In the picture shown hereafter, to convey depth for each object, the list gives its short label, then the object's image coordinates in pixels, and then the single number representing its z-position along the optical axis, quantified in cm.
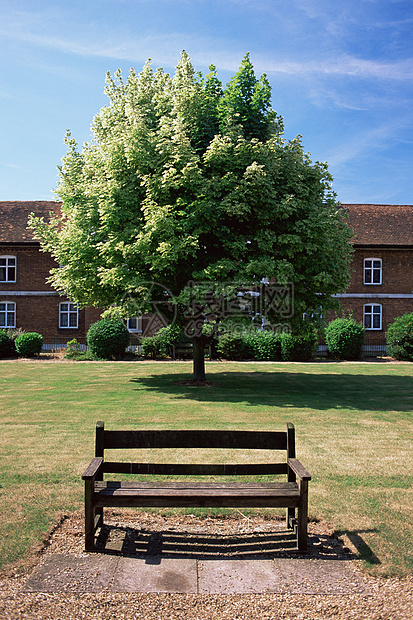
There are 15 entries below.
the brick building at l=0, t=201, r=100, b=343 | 3183
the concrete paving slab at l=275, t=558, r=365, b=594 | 389
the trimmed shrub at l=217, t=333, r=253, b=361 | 2625
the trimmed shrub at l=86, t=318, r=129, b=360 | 2559
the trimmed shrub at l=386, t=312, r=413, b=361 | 2730
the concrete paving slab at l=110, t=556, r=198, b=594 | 386
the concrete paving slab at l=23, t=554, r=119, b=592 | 388
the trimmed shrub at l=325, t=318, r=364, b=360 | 2727
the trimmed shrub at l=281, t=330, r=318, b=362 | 2623
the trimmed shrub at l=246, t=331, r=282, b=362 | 2642
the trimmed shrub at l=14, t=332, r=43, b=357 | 2638
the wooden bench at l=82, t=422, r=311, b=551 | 441
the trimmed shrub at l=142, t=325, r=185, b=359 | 2669
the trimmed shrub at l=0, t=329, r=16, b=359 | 2659
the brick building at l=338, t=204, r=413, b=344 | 3262
